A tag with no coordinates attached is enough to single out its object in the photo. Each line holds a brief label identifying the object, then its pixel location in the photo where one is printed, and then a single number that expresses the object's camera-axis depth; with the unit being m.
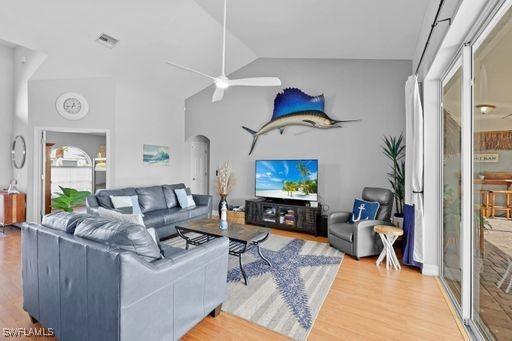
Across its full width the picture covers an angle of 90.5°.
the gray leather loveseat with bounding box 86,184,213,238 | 4.04
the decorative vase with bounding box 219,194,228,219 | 5.81
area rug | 2.14
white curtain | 3.01
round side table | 3.20
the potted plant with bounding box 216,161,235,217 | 5.82
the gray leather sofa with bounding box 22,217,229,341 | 1.42
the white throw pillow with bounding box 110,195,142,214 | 4.02
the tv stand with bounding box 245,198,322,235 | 4.68
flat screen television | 4.83
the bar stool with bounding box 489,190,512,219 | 1.63
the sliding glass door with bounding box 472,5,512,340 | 1.64
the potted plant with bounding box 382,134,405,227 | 3.98
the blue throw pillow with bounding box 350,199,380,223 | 3.77
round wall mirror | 4.90
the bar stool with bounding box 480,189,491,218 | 1.85
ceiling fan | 2.80
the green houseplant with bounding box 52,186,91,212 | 4.64
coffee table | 2.87
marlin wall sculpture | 5.05
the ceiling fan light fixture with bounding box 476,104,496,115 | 1.82
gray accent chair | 3.47
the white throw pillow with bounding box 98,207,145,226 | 2.28
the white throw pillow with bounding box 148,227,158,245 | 2.17
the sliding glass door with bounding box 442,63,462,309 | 2.48
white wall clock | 4.70
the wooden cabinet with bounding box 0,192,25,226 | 4.67
